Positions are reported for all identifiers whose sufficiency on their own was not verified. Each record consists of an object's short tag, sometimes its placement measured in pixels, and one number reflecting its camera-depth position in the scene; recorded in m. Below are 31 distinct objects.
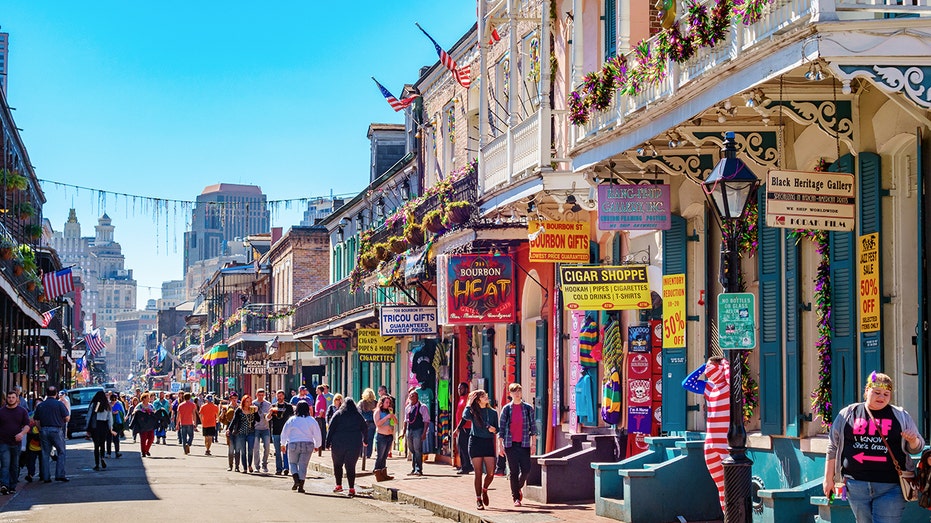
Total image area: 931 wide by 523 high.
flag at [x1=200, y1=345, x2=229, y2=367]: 64.12
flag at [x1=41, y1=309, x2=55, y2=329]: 43.66
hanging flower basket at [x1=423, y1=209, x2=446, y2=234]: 26.62
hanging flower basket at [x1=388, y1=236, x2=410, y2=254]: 31.28
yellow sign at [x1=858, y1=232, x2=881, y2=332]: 12.80
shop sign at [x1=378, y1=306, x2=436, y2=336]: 29.66
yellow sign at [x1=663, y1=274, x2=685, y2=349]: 17.46
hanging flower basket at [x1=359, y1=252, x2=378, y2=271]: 33.44
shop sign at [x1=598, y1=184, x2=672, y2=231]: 16.95
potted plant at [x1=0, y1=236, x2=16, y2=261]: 30.69
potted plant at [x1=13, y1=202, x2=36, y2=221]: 38.50
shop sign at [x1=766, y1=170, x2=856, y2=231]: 12.02
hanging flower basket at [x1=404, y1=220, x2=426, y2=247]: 29.10
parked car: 50.12
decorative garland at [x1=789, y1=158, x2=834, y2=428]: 13.59
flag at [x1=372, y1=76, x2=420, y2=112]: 28.86
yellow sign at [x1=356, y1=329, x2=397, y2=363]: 34.94
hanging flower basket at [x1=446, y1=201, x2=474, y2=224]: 25.00
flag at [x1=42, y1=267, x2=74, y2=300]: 41.56
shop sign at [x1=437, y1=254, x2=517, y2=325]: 24.77
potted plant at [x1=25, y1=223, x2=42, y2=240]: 40.53
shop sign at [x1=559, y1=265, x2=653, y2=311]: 17.98
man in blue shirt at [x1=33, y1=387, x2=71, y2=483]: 24.02
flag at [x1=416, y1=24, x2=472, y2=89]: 25.02
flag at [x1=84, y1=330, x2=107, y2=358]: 65.94
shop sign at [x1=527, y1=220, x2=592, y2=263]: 20.48
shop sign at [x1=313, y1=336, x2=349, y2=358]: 43.34
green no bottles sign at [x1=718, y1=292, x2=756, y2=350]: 11.55
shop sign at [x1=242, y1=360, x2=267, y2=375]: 51.12
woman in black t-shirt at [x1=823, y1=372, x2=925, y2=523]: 10.21
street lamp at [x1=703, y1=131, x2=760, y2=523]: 11.65
